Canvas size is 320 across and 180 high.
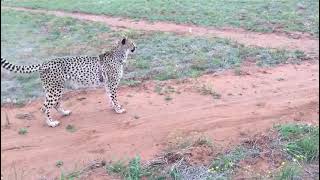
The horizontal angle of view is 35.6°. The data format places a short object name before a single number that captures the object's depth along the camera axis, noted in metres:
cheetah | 7.45
